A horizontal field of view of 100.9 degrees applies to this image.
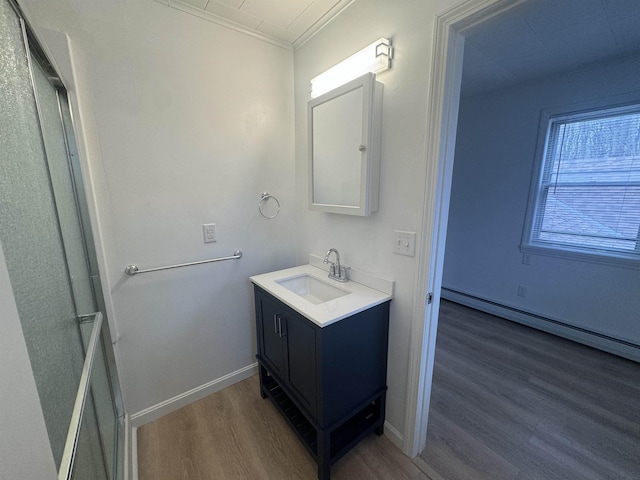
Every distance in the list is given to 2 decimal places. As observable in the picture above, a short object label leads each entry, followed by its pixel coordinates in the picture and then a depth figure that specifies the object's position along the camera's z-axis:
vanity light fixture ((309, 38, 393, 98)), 1.28
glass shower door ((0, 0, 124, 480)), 0.56
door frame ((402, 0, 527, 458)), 1.06
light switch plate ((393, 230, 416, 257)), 1.30
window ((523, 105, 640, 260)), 2.21
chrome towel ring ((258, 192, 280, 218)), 1.91
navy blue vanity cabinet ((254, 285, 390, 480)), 1.26
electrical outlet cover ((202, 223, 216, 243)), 1.70
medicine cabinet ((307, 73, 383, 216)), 1.35
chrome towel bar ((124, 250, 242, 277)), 1.47
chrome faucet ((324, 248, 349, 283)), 1.66
